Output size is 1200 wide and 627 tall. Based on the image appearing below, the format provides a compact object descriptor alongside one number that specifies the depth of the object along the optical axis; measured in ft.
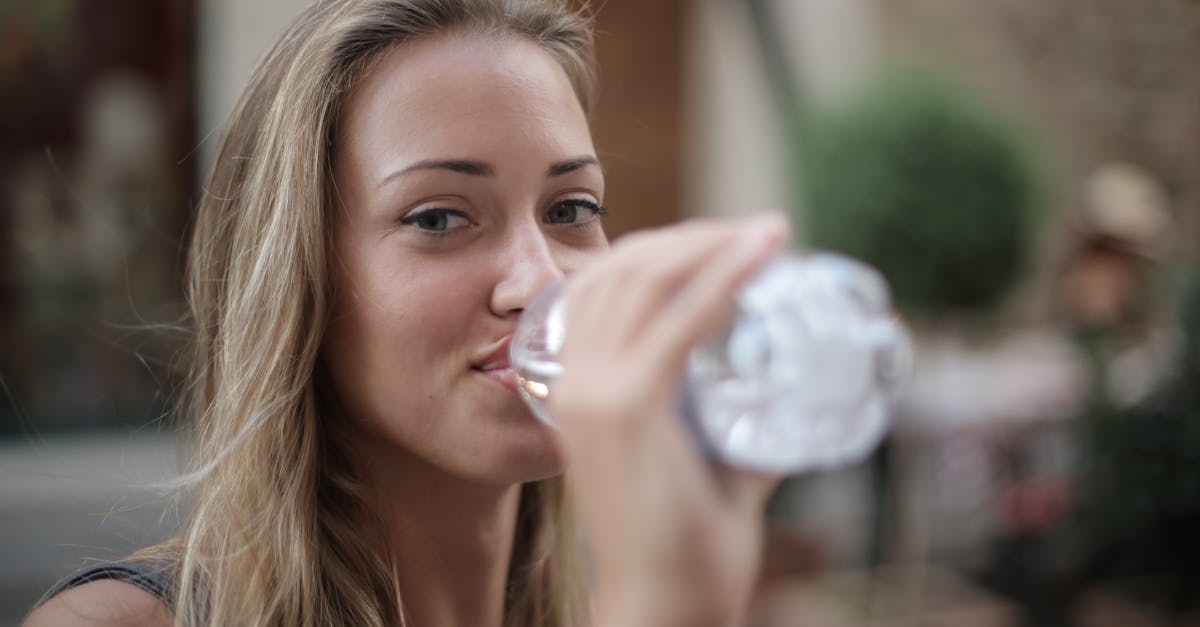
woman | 4.08
